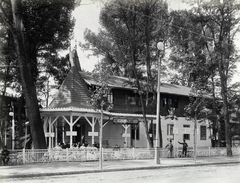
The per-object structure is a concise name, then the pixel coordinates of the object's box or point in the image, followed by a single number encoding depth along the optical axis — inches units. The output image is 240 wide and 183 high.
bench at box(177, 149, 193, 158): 1105.9
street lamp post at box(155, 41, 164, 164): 831.7
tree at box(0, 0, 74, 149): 874.1
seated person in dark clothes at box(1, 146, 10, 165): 767.1
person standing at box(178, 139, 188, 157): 1085.9
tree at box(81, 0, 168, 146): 1096.2
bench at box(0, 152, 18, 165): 785.6
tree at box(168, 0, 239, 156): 1168.2
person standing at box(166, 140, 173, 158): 1063.2
